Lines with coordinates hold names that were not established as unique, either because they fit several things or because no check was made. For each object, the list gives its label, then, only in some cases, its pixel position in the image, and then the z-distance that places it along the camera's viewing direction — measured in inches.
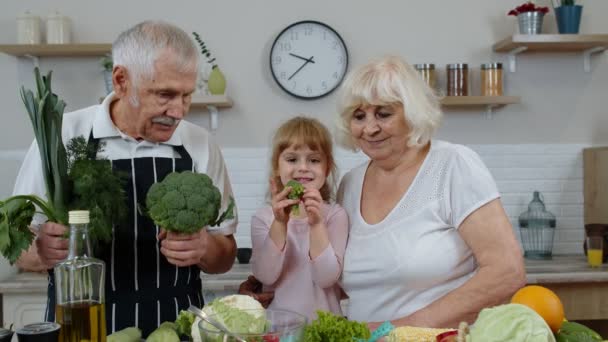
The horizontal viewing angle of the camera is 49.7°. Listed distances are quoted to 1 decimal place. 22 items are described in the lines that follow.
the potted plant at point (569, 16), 149.5
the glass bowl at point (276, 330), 45.9
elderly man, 68.9
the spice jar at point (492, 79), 151.6
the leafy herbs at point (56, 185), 55.2
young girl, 75.3
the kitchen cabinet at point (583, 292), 129.4
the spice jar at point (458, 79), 151.7
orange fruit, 49.9
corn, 51.5
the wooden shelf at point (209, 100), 146.3
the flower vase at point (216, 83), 148.3
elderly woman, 67.1
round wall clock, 155.4
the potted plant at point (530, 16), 148.6
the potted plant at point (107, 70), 147.6
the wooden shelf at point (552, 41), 147.3
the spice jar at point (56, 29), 149.0
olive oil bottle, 49.5
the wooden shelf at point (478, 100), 149.6
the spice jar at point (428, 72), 150.5
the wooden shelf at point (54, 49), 147.1
